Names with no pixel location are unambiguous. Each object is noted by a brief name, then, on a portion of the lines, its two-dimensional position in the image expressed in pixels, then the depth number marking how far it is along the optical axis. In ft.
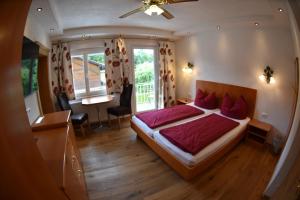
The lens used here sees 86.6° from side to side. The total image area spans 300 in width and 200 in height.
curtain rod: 13.35
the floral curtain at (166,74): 17.47
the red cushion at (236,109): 11.51
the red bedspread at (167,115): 11.10
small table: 13.44
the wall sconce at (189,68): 16.53
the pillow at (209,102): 13.69
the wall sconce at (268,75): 10.30
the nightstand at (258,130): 10.47
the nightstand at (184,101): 16.96
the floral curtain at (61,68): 13.44
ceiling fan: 6.45
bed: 7.79
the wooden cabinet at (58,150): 3.50
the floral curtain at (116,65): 14.96
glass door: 16.83
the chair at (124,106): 14.07
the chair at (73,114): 12.41
